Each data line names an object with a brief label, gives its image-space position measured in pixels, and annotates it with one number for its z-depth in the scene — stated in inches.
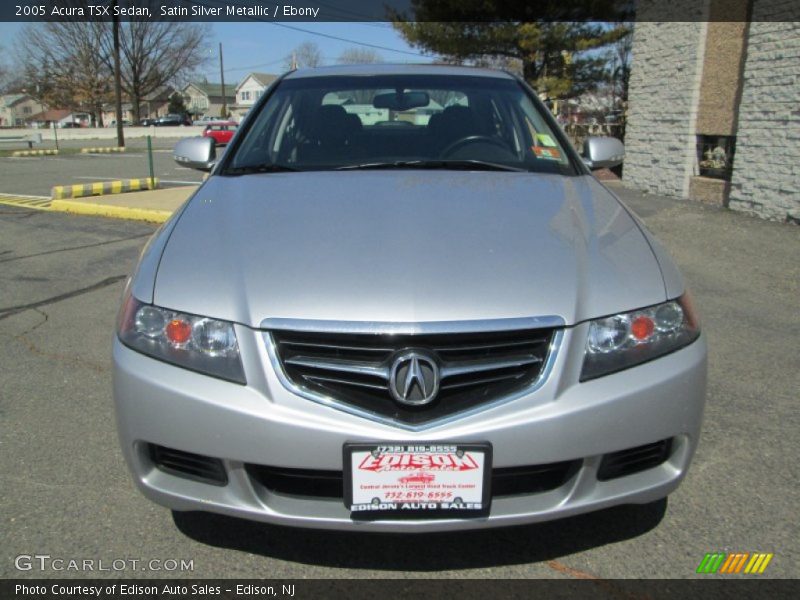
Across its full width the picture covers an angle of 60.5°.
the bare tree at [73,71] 2167.8
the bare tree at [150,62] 2338.8
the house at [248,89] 3463.8
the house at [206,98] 3861.0
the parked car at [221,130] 1100.6
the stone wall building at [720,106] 338.3
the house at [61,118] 3221.0
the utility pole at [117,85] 1130.7
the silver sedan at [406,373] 69.9
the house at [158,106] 3029.8
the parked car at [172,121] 2480.6
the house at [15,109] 4124.0
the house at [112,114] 2773.1
